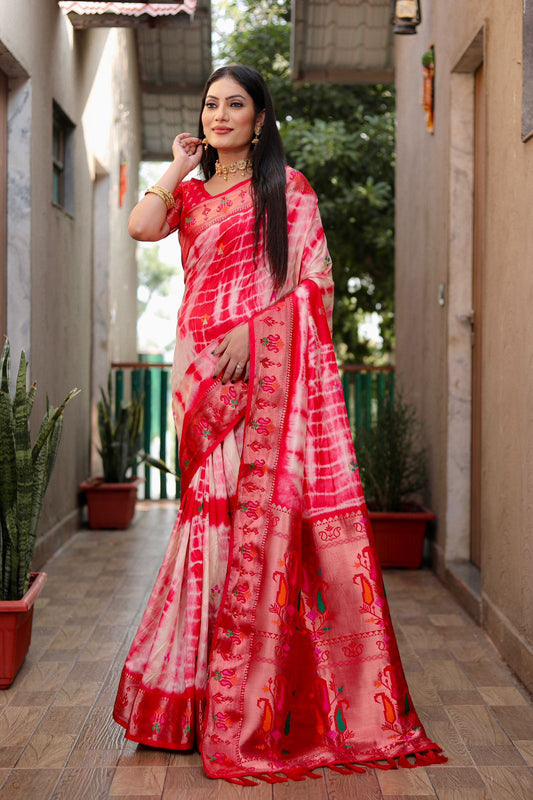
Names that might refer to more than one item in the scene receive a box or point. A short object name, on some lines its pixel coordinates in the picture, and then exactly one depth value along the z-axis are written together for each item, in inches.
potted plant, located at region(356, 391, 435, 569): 193.5
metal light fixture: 188.1
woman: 92.8
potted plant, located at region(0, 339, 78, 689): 116.0
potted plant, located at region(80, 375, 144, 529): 239.3
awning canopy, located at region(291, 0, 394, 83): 283.7
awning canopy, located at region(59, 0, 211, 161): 338.3
